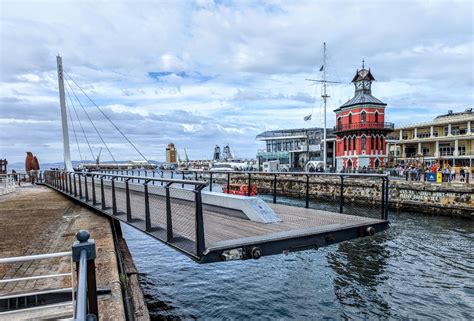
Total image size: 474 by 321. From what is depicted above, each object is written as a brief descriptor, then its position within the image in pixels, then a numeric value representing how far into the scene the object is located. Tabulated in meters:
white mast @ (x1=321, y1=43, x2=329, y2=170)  47.16
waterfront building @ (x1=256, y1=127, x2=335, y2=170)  67.88
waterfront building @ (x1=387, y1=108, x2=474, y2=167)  49.56
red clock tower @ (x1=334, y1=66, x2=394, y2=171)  44.25
